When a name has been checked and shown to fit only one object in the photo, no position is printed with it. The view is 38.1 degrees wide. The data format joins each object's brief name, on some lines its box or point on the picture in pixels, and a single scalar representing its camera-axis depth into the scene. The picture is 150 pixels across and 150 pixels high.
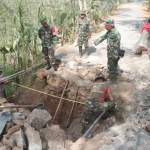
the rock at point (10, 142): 3.89
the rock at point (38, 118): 4.89
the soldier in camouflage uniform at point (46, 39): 6.91
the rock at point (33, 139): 4.12
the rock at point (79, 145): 4.32
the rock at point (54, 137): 4.64
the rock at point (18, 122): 4.81
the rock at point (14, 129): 4.21
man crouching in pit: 4.74
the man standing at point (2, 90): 6.16
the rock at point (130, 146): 3.57
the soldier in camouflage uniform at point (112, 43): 5.71
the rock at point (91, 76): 7.01
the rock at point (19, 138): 3.97
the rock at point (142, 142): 3.42
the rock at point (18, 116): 5.12
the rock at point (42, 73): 7.73
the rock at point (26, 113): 5.73
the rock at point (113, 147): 3.78
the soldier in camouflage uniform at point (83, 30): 7.64
